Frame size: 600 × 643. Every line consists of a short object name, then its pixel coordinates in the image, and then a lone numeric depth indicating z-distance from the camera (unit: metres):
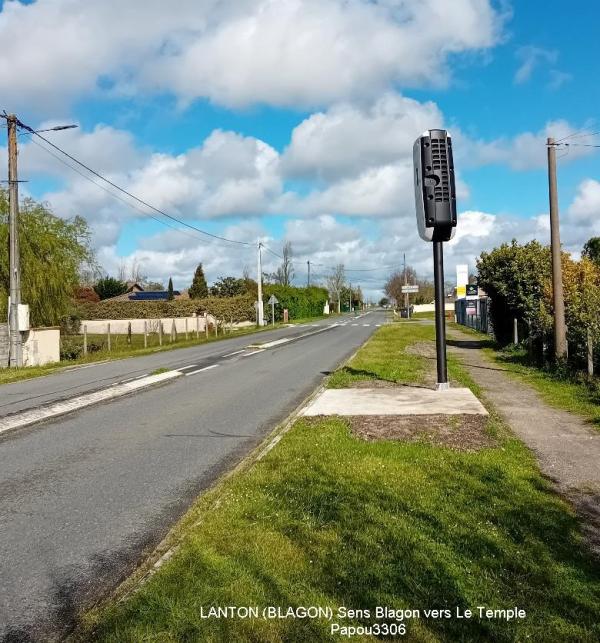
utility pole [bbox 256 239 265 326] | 55.03
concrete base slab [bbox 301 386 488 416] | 9.73
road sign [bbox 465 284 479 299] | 36.03
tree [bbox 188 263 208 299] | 85.34
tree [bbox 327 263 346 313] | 133.75
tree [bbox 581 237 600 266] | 48.83
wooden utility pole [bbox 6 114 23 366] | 21.14
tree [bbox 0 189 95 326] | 28.91
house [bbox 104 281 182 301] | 85.62
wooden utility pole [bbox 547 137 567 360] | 15.79
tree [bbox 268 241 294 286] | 104.00
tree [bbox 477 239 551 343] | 20.19
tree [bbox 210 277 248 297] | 77.12
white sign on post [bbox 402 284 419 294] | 54.38
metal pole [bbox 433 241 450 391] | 11.33
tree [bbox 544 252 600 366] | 14.20
